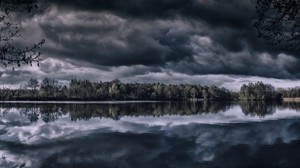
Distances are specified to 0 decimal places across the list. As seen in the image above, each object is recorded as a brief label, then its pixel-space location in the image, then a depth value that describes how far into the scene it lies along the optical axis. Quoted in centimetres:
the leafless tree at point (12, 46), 1307
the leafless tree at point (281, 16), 1555
